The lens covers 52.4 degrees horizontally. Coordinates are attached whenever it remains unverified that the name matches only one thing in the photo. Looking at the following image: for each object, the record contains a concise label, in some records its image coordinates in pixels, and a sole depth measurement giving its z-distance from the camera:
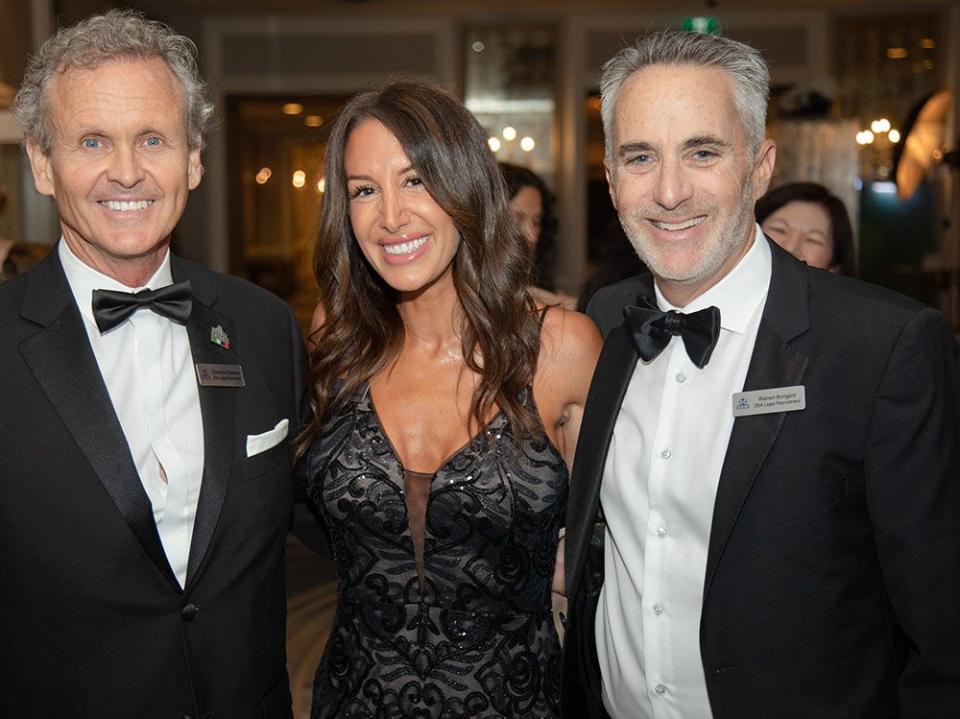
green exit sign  2.90
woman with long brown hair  2.11
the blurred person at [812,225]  3.36
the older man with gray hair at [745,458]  1.58
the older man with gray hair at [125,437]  1.71
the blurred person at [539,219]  3.88
